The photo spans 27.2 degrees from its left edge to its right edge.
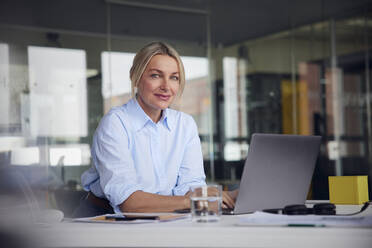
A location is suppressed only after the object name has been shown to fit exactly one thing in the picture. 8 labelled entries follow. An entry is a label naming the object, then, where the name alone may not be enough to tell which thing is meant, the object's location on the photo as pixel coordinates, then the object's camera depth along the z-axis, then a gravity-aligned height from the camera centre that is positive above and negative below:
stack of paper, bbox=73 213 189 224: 1.89 -0.19
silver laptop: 2.04 -0.09
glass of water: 1.90 -0.15
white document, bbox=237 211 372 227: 1.74 -0.18
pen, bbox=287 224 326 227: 1.73 -0.18
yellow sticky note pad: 2.44 -0.19
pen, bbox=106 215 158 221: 1.93 -0.18
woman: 2.40 -0.01
